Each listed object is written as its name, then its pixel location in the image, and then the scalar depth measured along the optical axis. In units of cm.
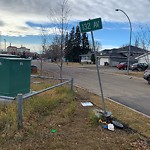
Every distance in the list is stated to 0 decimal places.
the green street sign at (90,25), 403
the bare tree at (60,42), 913
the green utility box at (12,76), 500
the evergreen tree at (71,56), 5672
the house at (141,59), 3568
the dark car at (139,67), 2992
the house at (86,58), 5314
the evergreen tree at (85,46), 5857
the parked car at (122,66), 3282
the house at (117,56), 4436
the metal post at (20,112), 329
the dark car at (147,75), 1302
